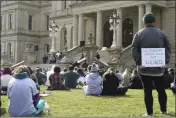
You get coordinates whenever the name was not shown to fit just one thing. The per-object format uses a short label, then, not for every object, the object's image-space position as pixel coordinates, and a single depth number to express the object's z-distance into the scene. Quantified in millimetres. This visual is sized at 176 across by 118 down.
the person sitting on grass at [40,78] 24197
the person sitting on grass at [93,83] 16438
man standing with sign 9072
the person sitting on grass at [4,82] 16734
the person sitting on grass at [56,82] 19266
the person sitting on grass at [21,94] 9031
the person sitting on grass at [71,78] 21652
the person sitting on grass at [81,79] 23338
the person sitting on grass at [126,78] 22766
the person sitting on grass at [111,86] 15978
